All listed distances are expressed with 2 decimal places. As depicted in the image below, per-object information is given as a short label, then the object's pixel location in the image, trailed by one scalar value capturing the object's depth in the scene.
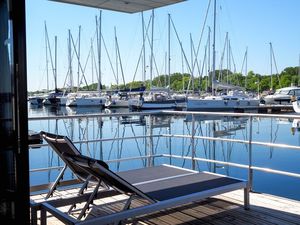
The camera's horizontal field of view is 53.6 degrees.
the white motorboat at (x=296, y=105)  20.62
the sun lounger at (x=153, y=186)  2.12
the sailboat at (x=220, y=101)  24.50
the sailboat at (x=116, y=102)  29.07
